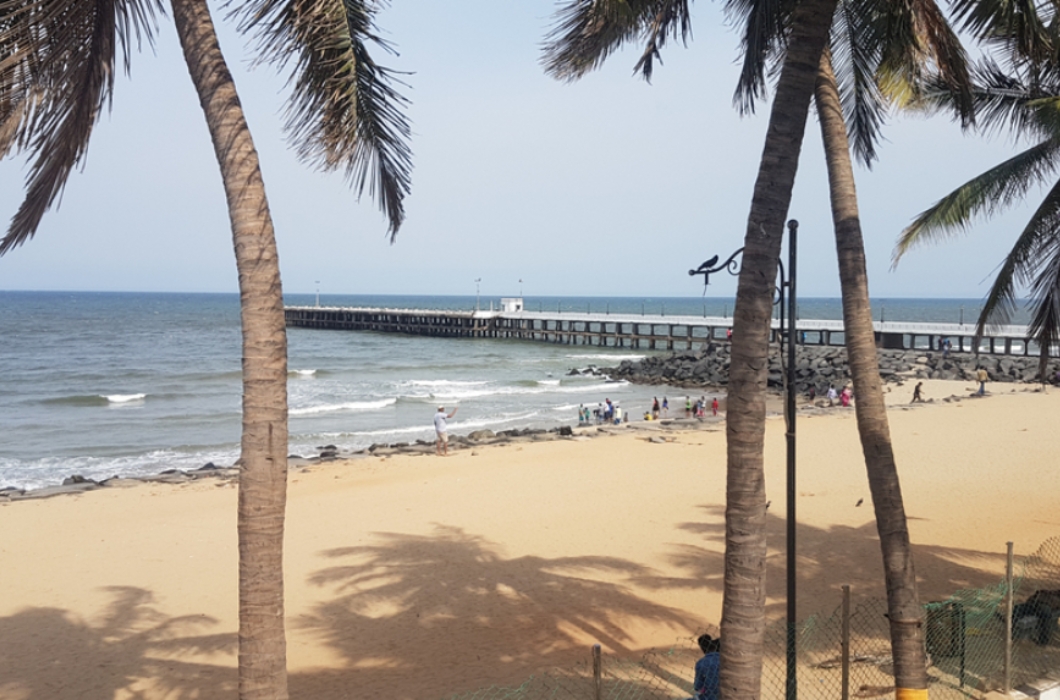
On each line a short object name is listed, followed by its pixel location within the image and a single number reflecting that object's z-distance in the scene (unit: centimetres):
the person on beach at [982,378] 3122
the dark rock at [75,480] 1944
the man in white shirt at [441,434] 2097
